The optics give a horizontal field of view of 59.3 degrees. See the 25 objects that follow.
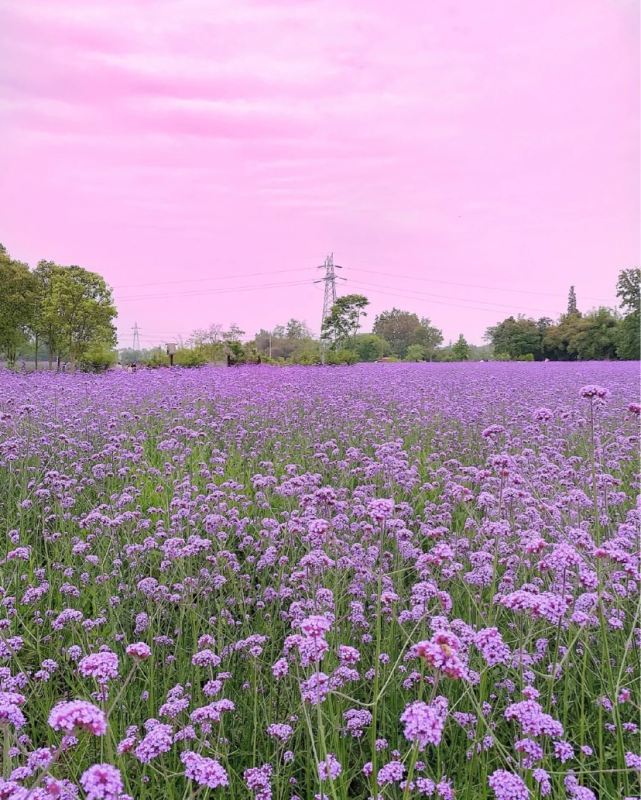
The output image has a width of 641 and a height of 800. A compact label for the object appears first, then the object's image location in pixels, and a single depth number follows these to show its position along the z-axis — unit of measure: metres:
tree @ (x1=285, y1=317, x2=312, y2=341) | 92.81
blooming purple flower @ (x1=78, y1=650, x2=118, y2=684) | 1.47
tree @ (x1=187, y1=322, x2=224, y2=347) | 43.81
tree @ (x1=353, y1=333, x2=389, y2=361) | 59.27
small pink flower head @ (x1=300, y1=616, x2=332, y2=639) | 1.45
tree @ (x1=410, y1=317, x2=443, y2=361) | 85.12
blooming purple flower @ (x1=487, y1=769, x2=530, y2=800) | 1.32
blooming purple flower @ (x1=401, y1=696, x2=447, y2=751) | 1.18
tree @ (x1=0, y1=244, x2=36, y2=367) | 32.47
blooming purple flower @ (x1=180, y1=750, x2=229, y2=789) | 1.31
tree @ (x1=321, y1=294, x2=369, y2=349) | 43.31
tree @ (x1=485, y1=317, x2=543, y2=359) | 56.69
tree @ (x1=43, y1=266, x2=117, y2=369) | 28.95
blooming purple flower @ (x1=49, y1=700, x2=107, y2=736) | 1.10
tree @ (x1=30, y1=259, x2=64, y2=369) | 32.38
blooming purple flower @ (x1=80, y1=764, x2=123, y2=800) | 1.06
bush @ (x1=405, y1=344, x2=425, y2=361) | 65.06
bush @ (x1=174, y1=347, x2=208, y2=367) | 28.13
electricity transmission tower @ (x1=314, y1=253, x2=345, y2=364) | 50.58
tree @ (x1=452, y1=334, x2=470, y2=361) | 56.94
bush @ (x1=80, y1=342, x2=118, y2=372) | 27.83
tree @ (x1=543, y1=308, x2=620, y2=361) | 45.94
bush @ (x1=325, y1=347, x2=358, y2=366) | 28.48
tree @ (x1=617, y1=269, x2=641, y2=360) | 39.22
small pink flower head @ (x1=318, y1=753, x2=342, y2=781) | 1.47
